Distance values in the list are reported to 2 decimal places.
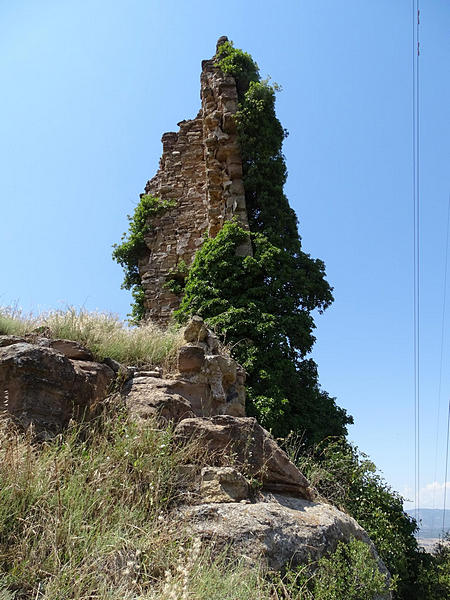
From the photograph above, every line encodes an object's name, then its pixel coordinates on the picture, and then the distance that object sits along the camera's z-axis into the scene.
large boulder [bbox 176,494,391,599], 3.67
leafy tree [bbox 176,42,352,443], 9.33
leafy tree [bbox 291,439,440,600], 6.93
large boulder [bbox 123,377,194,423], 5.02
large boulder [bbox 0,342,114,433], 4.49
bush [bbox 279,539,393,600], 3.62
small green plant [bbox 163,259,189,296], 13.16
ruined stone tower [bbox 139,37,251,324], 12.70
